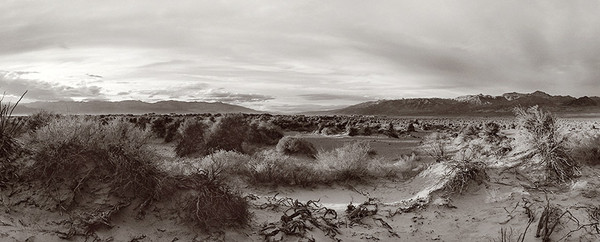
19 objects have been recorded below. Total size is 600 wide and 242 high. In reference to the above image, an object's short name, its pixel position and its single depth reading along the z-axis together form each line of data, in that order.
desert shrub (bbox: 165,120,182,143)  24.00
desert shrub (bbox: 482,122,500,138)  25.42
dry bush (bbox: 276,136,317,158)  18.19
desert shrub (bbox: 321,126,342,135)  29.03
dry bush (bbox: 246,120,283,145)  21.83
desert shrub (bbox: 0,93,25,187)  6.60
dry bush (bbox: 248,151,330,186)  11.23
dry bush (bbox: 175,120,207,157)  19.28
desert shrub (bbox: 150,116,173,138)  25.33
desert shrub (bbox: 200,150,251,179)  11.73
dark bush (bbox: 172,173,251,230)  6.98
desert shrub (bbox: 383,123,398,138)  27.48
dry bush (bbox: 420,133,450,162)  11.94
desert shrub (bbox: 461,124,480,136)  24.66
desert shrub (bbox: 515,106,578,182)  9.76
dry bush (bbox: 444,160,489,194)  9.66
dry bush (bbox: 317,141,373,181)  11.78
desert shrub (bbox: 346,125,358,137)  28.12
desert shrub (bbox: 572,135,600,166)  10.72
